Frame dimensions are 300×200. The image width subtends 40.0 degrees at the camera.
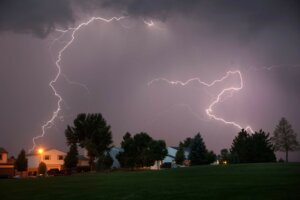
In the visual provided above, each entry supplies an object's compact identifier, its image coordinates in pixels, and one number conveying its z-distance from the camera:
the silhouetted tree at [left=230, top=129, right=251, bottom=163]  69.38
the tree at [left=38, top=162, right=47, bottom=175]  77.38
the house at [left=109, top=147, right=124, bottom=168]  105.30
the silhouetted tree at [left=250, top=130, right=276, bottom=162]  68.81
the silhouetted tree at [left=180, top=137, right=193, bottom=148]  141.96
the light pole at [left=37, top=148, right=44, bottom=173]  87.88
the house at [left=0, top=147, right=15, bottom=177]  79.76
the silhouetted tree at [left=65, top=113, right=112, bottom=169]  84.94
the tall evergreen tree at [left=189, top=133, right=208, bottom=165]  72.75
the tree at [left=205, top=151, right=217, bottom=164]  74.32
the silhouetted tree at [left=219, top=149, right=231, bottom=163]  79.81
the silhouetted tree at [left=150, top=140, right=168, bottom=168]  86.62
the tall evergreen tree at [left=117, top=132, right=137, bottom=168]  81.00
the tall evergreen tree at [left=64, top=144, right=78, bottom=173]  81.06
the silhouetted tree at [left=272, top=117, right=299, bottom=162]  90.56
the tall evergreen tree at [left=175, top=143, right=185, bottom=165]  99.84
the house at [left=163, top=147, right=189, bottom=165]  115.57
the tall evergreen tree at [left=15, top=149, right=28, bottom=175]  80.81
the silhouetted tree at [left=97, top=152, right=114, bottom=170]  80.06
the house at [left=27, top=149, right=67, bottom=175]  91.73
